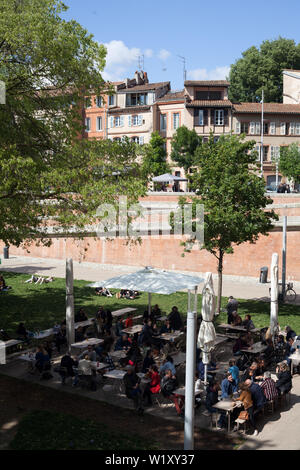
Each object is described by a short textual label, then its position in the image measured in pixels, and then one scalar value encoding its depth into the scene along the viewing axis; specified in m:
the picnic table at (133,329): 16.90
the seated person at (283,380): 12.16
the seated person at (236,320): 17.94
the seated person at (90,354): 13.74
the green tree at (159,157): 54.36
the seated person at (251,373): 12.38
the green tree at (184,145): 55.78
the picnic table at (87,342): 15.27
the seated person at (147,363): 13.32
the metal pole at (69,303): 15.83
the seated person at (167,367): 12.70
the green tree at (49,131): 13.74
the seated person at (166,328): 16.83
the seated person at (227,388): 11.67
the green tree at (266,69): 74.38
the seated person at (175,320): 17.80
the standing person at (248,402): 11.01
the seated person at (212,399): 11.28
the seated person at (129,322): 17.80
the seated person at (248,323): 17.39
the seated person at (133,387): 11.95
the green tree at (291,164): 50.09
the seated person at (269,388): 11.69
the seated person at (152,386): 12.36
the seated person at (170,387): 11.99
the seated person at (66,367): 13.52
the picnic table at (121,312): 19.72
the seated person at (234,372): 12.34
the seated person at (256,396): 11.28
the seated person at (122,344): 15.20
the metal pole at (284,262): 23.67
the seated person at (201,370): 13.22
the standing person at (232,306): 19.42
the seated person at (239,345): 15.12
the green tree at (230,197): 19.84
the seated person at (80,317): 18.39
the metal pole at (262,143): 56.71
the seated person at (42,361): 13.88
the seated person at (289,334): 15.77
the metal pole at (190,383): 9.15
